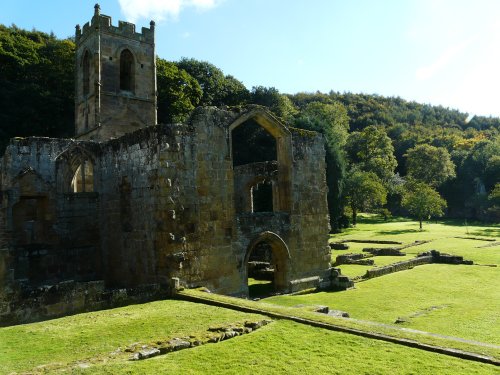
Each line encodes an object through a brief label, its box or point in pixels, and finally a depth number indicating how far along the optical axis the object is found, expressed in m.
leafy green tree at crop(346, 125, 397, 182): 57.06
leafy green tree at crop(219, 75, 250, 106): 46.69
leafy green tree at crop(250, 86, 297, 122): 45.81
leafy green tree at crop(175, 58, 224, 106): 46.56
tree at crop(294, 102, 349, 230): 37.62
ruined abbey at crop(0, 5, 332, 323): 12.04
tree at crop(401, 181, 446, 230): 41.28
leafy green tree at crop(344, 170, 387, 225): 42.88
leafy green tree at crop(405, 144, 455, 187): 61.38
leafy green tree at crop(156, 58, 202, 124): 40.50
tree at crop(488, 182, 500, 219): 45.12
